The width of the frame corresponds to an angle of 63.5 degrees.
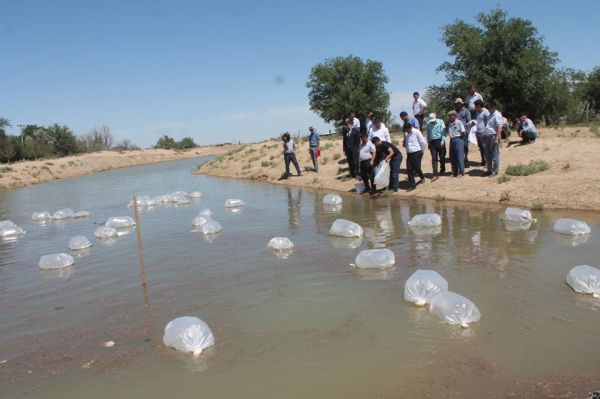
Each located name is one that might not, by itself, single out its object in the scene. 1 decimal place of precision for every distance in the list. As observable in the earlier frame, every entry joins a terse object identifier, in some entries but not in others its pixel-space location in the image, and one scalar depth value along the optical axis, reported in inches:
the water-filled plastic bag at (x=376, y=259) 278.5
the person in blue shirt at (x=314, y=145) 711.8
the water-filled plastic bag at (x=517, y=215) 366.3
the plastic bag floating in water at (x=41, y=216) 603.5
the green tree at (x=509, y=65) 959.0
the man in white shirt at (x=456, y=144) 500.4
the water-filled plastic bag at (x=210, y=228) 421.7
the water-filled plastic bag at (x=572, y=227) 317.1
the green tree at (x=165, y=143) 3954.2
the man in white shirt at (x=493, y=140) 476.7
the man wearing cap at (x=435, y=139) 513.3
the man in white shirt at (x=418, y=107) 563.5
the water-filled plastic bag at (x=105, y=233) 438.3
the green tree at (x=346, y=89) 1598.2
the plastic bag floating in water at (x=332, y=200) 531.7
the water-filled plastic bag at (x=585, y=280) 213.2
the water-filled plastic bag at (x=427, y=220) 376.3
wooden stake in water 269.4
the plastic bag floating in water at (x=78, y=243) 399.5
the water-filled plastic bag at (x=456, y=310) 193.3
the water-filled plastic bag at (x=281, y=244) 339.6
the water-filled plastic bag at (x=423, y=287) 217.9
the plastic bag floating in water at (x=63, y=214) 595.8
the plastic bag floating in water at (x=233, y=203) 585.0
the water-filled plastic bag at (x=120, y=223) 485.7
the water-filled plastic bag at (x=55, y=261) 340.8
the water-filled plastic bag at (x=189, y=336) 189.9
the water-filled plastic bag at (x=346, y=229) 363.3
